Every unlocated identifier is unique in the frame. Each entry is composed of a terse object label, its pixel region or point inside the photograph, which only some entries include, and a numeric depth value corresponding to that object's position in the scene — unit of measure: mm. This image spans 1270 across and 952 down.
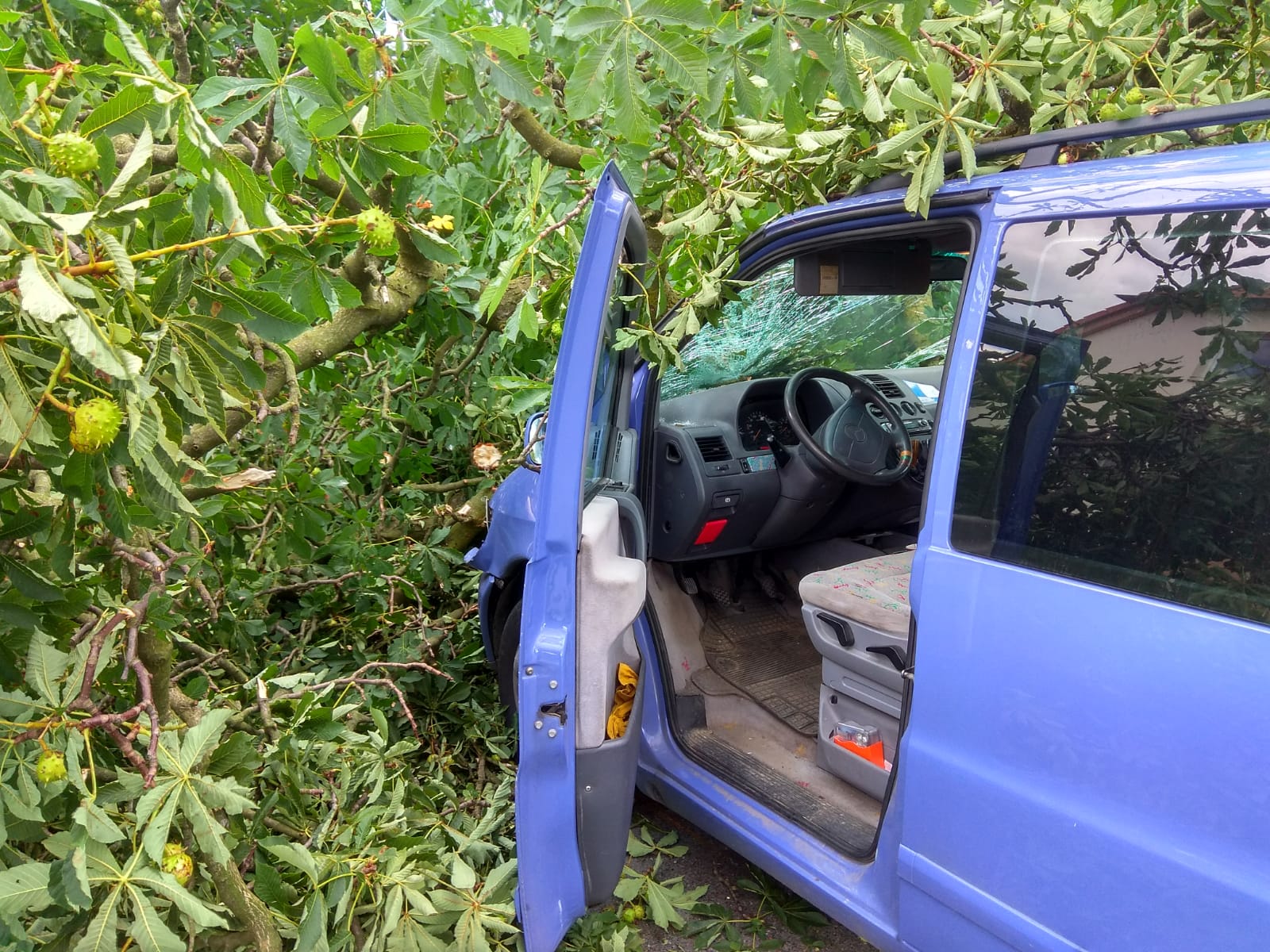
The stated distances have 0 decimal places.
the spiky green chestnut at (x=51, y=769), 1249
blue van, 1261
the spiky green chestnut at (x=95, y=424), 1042
